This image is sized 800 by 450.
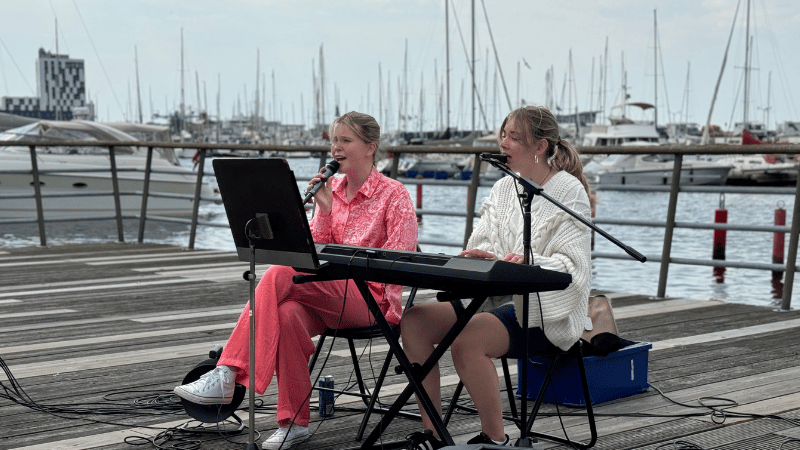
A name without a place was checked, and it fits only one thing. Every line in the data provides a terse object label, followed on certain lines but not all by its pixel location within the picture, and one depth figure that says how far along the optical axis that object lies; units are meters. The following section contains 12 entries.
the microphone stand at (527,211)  2.62
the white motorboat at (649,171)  40.78
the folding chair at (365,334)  3.11
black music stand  2.57
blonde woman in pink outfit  3.09
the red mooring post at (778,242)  12.20
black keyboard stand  2.67
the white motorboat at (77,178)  17.20
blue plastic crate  3.61
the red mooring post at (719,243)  13.00
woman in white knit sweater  2.86
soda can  3.49
